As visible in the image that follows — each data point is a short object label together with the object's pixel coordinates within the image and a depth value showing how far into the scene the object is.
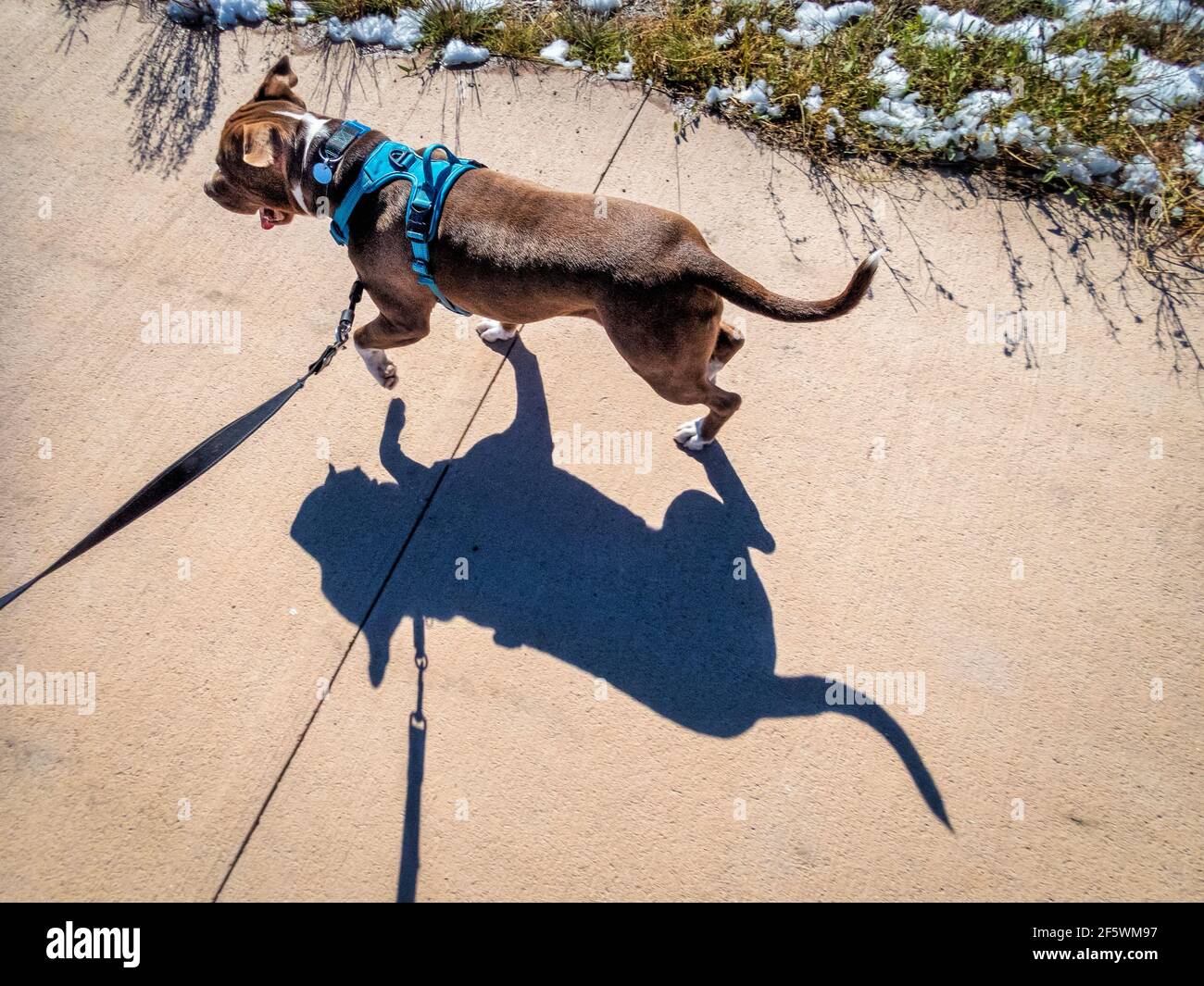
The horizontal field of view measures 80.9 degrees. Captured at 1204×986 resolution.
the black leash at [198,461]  2.80
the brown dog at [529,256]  2.76
